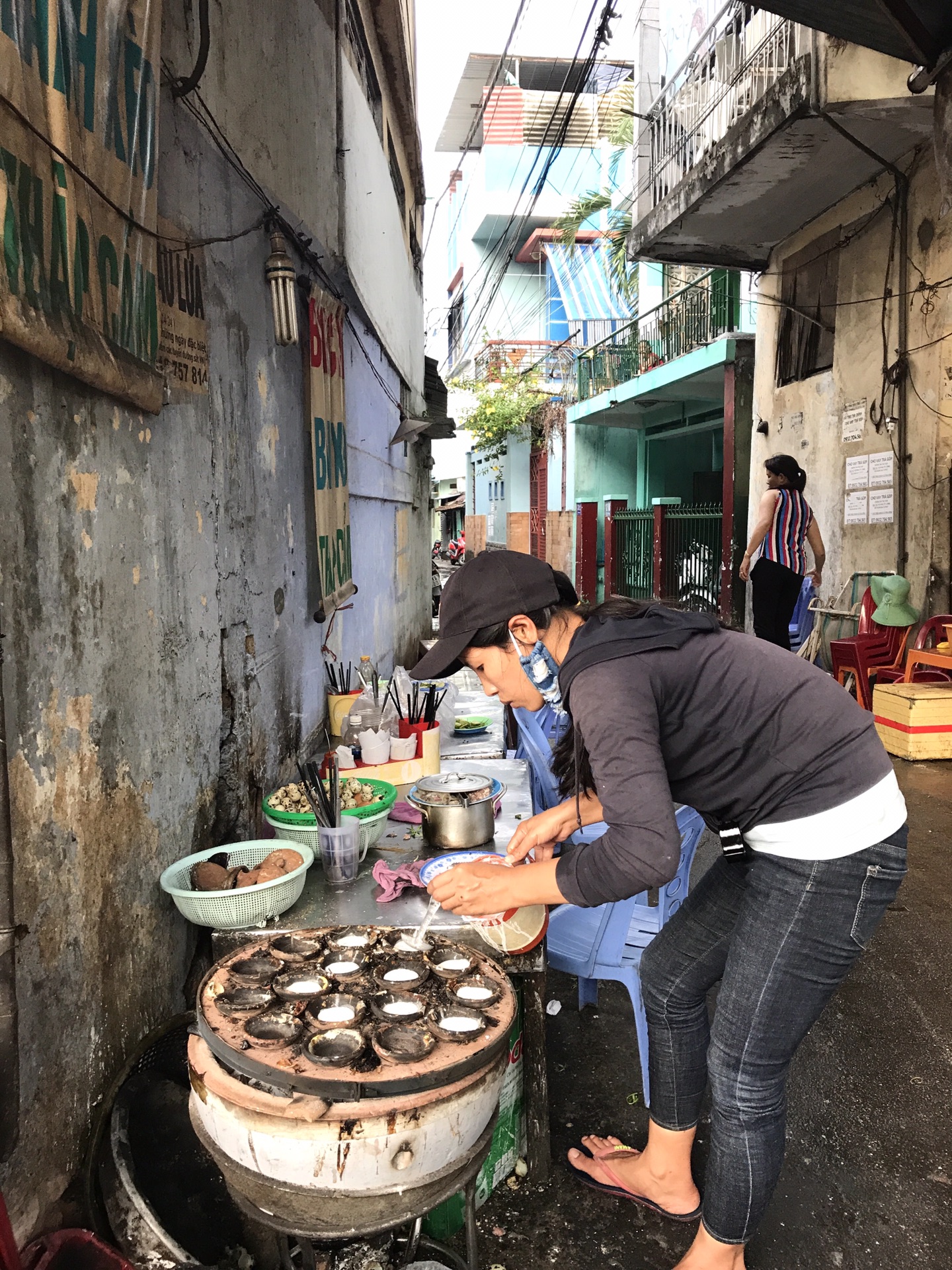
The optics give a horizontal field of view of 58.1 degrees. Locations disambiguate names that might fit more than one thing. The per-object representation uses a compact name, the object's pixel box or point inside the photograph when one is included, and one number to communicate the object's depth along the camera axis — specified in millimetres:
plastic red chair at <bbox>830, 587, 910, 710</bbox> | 7789
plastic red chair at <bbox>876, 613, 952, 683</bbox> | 7191
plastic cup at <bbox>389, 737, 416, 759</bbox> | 3576
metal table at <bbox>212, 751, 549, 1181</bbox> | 2307
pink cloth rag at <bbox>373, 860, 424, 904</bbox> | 2471
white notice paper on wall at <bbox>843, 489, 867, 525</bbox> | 8797
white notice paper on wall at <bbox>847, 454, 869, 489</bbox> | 8711
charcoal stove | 1450
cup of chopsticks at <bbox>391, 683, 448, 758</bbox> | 3707
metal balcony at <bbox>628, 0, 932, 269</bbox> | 6973
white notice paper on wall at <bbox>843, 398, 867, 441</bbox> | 8789
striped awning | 25172
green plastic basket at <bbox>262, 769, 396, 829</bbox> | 2744
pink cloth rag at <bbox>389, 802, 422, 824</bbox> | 3162
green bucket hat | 7677
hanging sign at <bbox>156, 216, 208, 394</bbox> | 2418
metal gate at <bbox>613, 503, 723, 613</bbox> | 13836
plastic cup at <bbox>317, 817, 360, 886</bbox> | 2551
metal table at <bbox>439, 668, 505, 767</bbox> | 4480
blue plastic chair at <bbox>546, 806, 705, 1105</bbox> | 2752
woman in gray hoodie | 1866
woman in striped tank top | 7426
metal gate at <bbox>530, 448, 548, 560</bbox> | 24750
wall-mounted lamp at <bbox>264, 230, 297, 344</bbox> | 3576
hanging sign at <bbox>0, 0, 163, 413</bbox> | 1490
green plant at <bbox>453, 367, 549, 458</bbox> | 24109
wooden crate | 6742
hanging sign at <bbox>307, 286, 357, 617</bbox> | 4414
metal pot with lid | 2736
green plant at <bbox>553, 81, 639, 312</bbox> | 17922
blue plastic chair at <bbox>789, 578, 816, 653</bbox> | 9273
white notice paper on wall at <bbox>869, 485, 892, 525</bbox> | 8367
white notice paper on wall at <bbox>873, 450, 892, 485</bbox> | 8328
